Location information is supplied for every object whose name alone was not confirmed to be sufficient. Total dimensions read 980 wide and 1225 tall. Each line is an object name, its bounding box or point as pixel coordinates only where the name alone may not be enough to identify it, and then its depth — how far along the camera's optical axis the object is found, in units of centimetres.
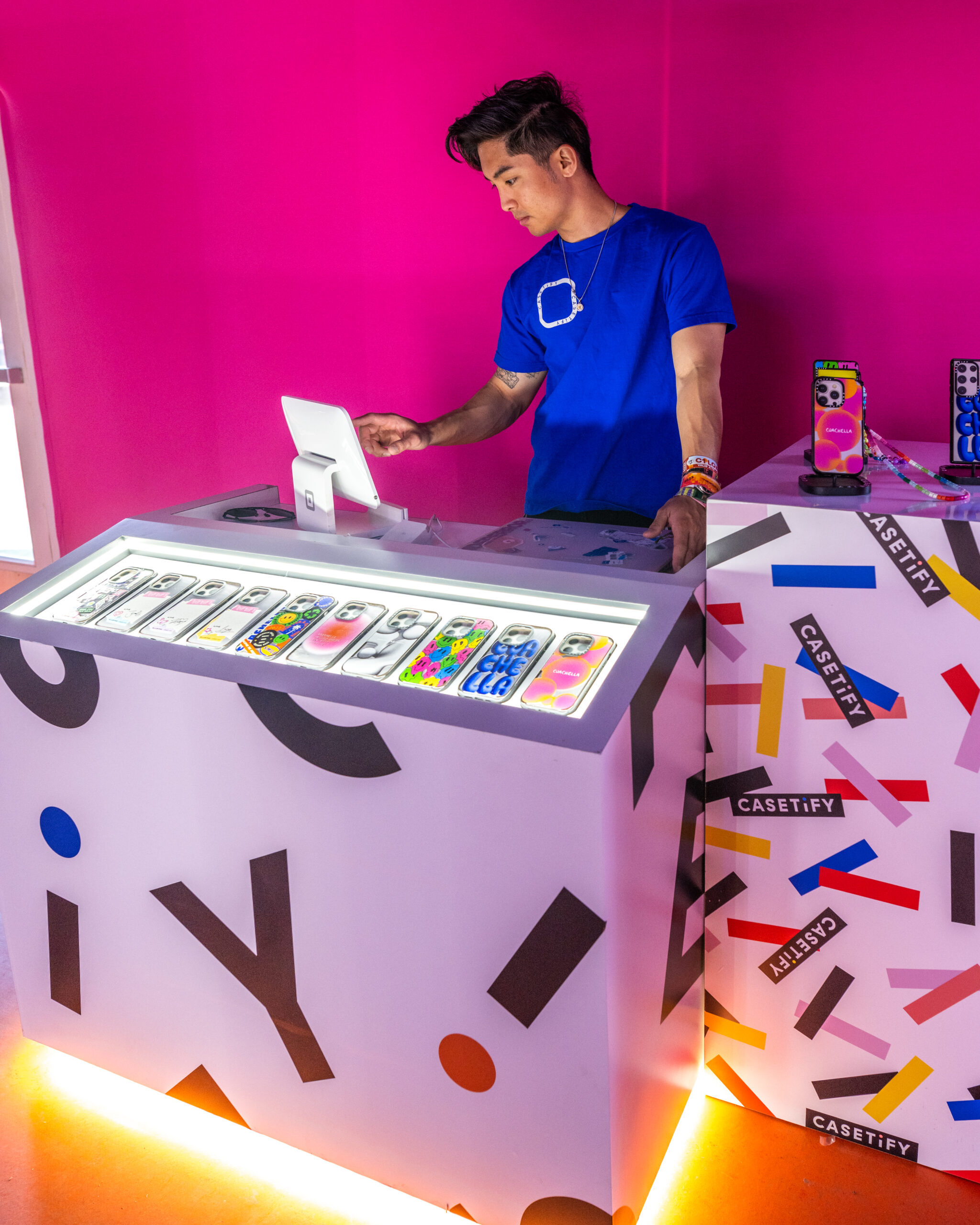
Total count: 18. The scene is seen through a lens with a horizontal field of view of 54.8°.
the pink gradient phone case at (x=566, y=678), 124
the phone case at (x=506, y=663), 129
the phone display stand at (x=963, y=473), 142
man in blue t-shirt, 195
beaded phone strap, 136
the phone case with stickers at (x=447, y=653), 134
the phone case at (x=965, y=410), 141
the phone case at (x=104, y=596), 164
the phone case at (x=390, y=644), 137
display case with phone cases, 124
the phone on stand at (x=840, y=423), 141
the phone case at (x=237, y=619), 151
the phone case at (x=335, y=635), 142
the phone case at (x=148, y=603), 159
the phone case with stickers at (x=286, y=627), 146
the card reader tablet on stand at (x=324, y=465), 174
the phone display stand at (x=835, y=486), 140
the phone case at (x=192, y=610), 154
